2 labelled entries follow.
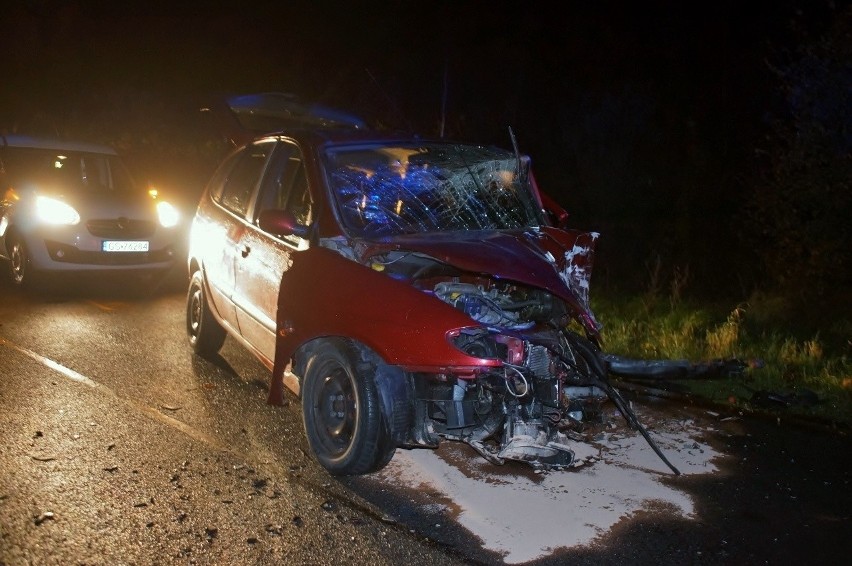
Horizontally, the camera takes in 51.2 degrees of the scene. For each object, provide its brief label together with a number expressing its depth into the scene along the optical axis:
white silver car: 9.86
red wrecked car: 4.61
